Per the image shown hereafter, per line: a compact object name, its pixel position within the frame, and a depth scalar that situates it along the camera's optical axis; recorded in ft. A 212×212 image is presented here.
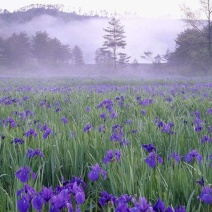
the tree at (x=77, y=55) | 284.20
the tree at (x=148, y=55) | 178.44
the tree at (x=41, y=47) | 225.97
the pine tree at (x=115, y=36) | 198.08
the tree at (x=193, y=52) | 105.70
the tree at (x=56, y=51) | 234.99
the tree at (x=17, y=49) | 220.10
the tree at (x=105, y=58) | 231.50
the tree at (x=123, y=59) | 232.12
